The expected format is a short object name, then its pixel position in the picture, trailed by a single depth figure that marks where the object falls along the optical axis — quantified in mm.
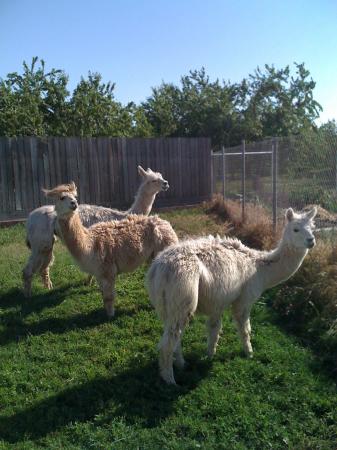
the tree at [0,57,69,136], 15586
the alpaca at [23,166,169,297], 6602
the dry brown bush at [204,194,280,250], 8117
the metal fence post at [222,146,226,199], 12442
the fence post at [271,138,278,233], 8141
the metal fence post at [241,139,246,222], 10203
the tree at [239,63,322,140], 25719
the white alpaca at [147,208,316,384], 4141
